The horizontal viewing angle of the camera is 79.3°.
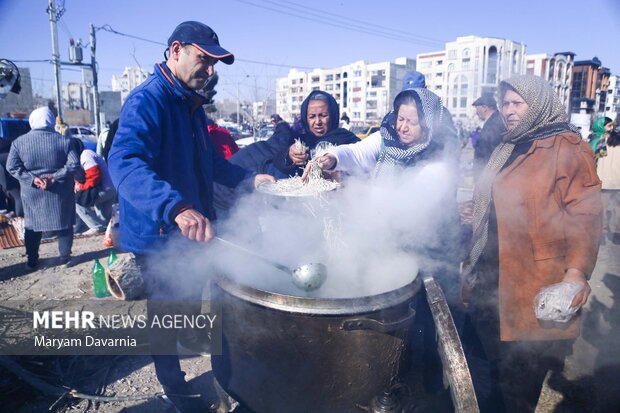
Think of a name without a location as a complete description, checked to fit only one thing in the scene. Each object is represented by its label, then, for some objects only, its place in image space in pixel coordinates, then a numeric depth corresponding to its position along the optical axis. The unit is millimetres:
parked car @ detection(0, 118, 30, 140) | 10553
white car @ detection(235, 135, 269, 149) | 17941
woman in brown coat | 1945
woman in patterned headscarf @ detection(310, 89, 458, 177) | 2820
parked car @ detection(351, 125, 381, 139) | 20664
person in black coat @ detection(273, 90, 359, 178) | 3742
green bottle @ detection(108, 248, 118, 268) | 4305
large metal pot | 1805
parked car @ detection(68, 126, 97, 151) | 20805
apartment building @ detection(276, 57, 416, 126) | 80125
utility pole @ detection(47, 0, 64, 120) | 14886
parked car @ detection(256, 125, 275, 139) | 25664
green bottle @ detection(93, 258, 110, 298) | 4367
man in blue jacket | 1908
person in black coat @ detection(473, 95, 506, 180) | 4473
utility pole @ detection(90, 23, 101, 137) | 15777
